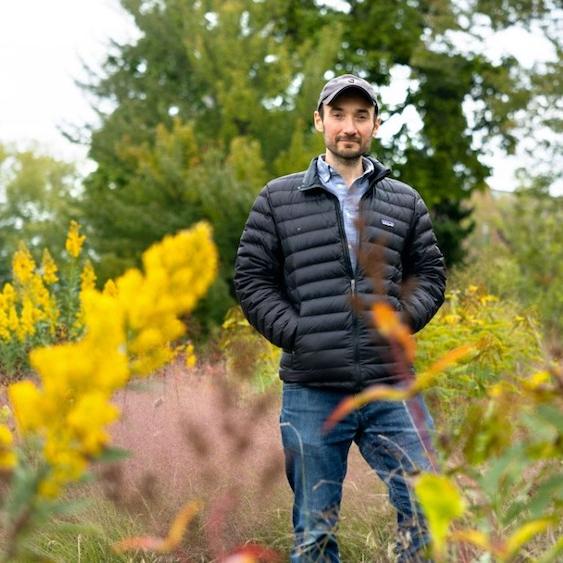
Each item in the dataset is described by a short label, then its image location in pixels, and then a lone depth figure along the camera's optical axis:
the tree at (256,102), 15.07
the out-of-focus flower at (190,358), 6.88
